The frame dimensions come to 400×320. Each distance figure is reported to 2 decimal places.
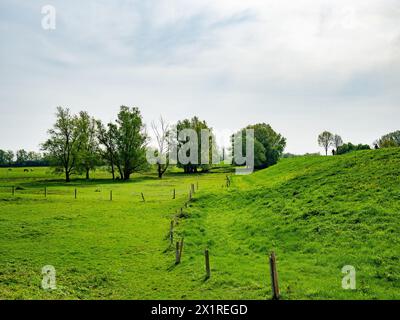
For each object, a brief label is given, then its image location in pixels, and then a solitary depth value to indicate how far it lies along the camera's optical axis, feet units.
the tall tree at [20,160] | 614.83
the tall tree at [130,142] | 314.55
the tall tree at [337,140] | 532.97
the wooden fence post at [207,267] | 63.67
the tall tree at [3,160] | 631.89
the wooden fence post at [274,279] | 50.29
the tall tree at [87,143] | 304.50
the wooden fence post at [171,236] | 87.57
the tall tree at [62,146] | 289.53
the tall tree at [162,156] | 350.64
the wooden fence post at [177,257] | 74.08
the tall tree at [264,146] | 381.60
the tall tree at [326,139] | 540.11
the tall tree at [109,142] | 317.42
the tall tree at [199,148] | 390.01
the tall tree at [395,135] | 525.26
